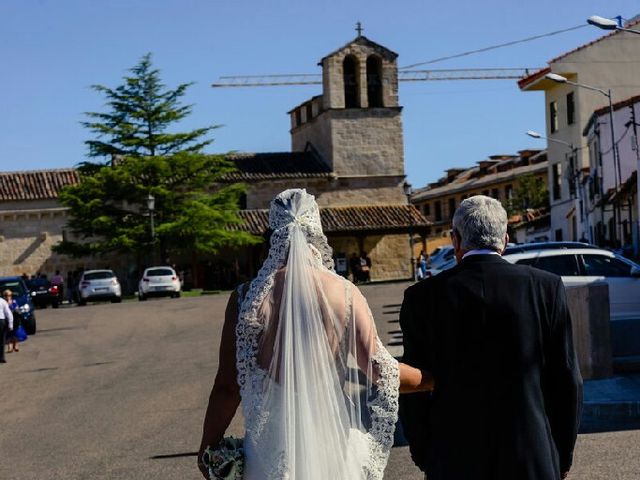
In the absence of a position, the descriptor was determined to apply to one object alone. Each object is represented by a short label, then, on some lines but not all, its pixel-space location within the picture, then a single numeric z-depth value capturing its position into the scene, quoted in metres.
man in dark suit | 4.34
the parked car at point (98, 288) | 49.50
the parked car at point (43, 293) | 50.94
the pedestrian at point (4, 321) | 22.97
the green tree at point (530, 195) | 80.88
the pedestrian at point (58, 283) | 55.80
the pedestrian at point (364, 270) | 62.50
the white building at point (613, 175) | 40.47
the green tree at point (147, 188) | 59.88
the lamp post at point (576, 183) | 54.88
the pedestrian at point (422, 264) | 50.80
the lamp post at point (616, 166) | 42.92
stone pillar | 12.55
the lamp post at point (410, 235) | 61.66
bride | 4.54
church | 68.38
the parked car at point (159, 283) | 49.84
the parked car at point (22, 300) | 30.62
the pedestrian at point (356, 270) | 62.66
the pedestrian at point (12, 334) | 25.56
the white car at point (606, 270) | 18.95
